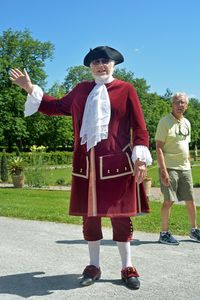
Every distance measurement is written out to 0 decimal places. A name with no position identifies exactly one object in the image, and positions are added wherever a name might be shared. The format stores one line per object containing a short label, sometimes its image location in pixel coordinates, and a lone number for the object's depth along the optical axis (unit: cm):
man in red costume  400
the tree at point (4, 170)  2152
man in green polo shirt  576
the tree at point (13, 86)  4500
